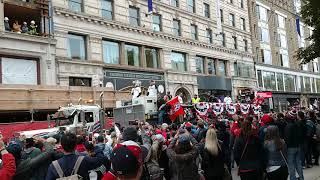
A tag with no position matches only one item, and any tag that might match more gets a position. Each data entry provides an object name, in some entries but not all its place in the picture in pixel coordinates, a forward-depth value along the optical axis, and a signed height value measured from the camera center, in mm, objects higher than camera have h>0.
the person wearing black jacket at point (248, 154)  8008 -882
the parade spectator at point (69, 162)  5264 -609
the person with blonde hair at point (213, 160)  7688 -930
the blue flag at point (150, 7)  32003 +7565
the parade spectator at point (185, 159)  7035 -814
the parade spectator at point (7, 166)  6195 -738
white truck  17052 -213
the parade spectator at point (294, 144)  11086 -1006
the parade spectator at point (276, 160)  8219 -1032
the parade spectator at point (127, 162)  3836 -456
